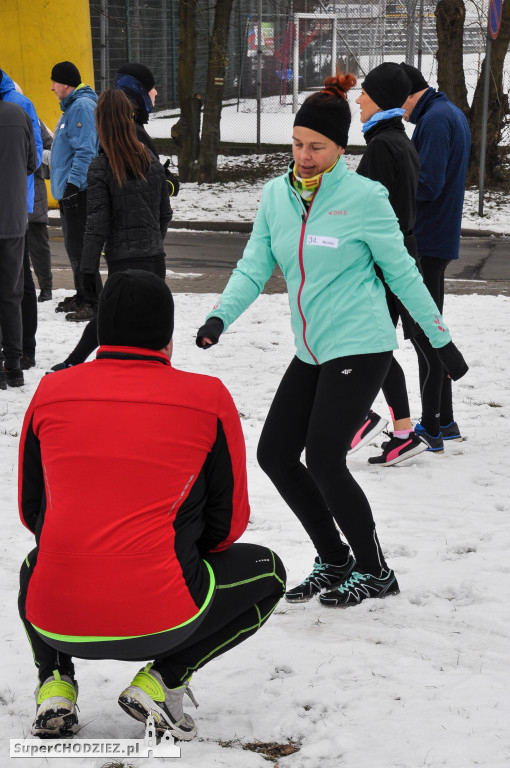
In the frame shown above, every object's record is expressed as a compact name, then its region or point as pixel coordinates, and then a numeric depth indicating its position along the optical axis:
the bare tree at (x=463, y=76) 15.41
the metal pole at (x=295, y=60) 21.30
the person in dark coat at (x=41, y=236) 8.70
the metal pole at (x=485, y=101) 13.84
